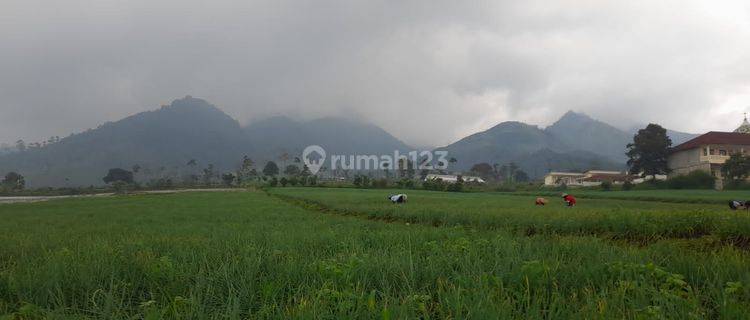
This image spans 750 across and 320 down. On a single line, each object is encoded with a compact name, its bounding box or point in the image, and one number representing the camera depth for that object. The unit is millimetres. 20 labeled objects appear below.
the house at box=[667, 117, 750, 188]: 64750
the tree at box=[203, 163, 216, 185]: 141875
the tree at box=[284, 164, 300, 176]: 139250
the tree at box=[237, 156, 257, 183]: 125300
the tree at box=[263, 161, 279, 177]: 135875
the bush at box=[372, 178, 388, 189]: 74675
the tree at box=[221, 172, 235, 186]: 122550
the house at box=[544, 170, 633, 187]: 107500
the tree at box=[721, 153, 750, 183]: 53350
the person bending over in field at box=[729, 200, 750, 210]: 18500
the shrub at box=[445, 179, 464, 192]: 65794
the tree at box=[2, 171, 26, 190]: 115612
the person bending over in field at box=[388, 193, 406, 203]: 24662
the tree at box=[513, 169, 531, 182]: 148925
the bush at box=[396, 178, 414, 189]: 72625
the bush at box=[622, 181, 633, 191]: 57500
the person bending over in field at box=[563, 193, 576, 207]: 20941
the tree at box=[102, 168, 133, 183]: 147238
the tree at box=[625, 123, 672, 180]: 72500
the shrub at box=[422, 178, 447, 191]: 68875
